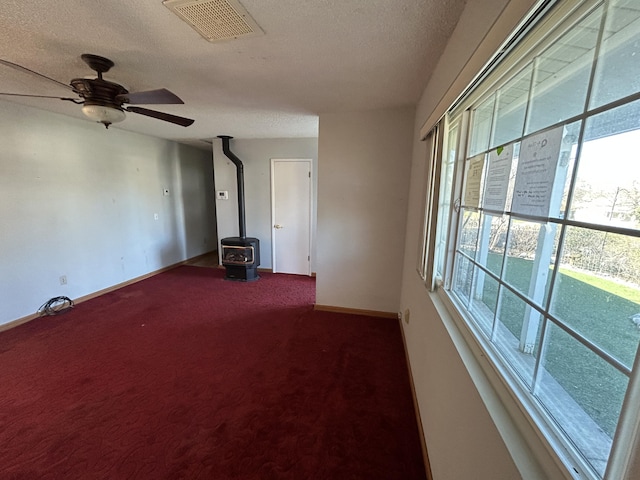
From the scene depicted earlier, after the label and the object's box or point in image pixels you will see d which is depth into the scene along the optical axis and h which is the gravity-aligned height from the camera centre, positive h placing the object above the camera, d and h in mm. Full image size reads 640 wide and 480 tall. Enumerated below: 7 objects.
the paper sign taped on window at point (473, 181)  1246 +80
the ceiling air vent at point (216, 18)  1237 +876
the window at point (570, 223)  510 -58
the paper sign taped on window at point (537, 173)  715 +77
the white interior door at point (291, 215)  4547 -395
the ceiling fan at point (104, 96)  1798 +662
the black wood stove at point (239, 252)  4434 -1015
